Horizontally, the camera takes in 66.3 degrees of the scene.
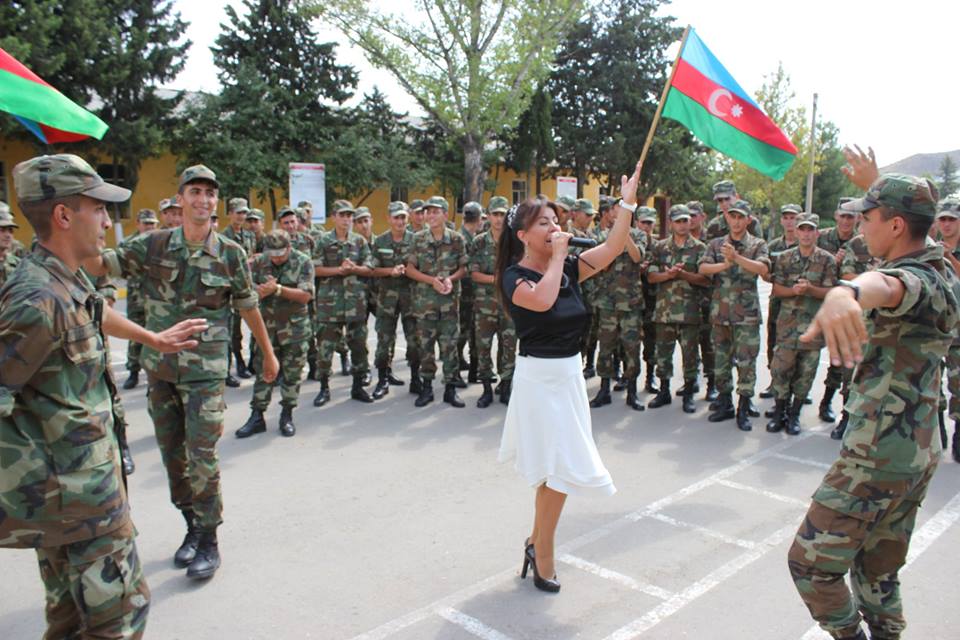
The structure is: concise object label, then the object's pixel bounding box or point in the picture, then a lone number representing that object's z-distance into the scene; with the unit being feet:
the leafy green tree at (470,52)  82.23
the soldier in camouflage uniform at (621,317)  25.98
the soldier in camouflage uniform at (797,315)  22.85
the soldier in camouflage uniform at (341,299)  26.43
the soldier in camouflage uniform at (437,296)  26.11
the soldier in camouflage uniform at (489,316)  26.40
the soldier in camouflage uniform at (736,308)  23.22
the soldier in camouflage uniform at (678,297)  25.22
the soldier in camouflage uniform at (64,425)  7.98
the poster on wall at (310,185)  65.21
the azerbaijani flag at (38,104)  12.39
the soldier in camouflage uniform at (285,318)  22.35
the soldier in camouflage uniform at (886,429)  8.95
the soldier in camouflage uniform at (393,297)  27.50
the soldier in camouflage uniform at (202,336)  13.41
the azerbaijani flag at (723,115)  18.53
